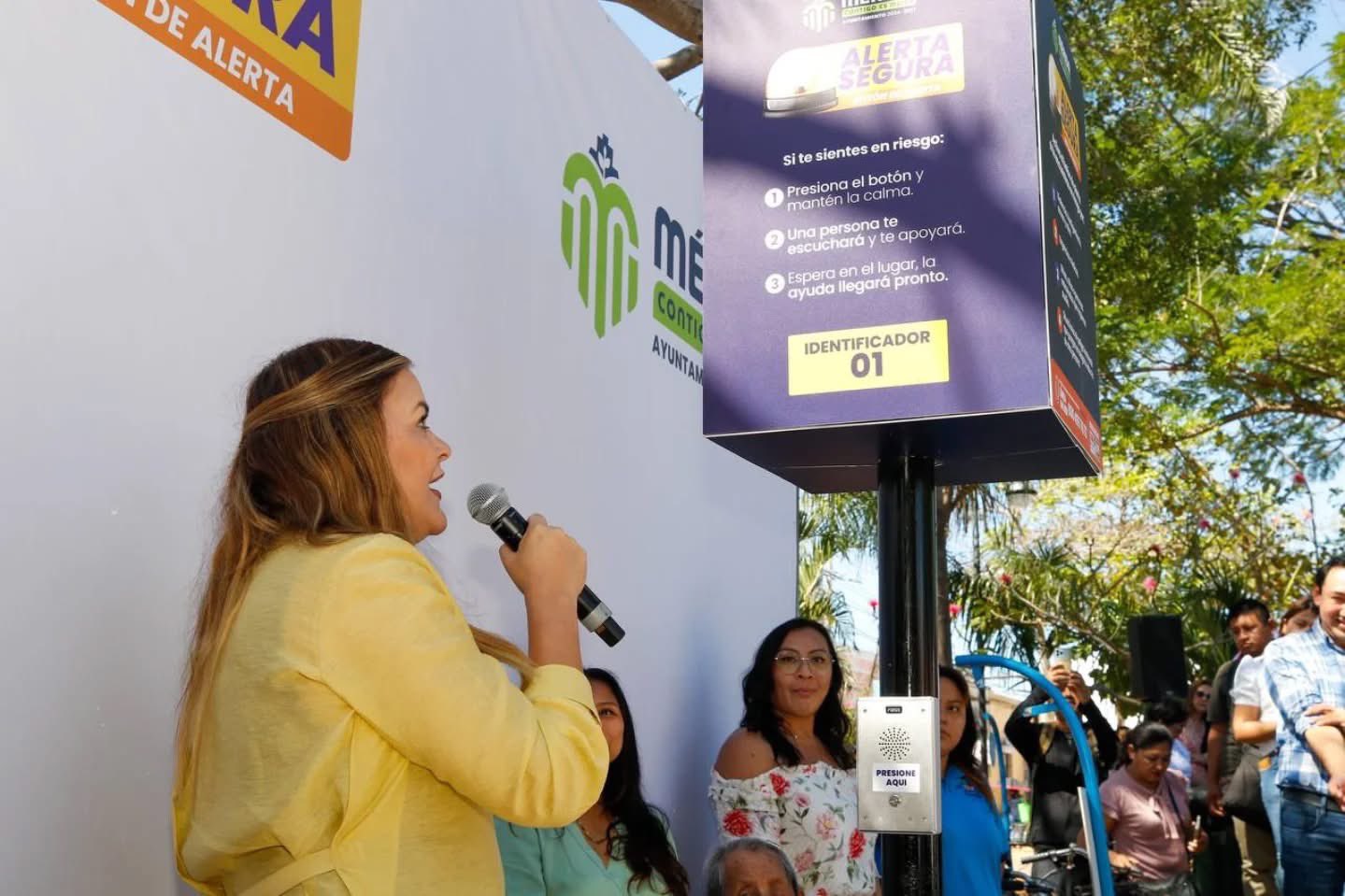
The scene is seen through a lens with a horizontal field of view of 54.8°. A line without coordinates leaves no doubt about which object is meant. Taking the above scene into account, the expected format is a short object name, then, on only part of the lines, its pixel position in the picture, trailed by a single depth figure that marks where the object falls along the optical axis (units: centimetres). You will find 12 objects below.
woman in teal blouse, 273
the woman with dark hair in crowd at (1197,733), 654
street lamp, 1128
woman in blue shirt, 382
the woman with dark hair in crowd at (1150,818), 541
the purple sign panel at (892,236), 210
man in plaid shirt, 371
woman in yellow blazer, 134
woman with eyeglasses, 346
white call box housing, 212
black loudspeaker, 834
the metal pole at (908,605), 217
